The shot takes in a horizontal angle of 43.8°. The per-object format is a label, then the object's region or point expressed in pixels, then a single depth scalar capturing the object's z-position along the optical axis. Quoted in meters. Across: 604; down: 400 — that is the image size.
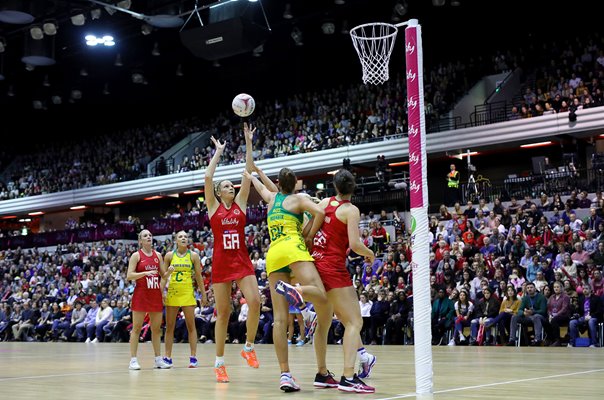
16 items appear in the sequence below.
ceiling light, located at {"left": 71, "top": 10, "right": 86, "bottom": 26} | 25.48
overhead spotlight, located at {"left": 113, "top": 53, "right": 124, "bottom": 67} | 32.38
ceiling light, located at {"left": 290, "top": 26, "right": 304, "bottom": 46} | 30.23
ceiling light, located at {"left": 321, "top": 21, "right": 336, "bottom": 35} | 28.77
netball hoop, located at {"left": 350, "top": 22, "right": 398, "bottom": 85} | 10.09
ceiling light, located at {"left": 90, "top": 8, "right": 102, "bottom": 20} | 25.39
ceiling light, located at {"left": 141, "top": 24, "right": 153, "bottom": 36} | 27.23
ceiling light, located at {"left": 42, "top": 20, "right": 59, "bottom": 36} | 25.47
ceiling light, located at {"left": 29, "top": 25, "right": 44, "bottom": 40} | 26.59
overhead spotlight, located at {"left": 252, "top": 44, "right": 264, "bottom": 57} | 30.94
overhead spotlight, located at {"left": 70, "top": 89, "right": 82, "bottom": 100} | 37.62
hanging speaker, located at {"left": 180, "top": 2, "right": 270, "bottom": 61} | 22.98
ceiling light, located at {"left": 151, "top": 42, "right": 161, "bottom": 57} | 30.97
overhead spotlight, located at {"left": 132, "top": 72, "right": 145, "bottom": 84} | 34.75
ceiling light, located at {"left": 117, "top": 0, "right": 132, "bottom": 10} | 24.62
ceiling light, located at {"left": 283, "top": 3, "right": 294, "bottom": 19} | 27.45
